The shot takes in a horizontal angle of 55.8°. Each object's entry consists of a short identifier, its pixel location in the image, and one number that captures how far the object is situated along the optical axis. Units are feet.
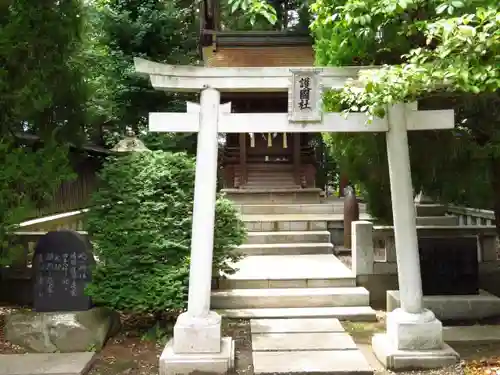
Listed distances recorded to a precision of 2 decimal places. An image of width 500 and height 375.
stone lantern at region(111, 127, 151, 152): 25.63
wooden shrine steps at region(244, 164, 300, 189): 51.50
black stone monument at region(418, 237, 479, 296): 23.99
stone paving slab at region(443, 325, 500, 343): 20.02
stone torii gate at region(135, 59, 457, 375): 17.65
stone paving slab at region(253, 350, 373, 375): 16.49
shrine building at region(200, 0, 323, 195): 47.09
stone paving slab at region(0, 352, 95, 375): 17.31
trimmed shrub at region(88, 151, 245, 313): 20.29
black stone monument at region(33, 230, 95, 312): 20.70
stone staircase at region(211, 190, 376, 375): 17.76
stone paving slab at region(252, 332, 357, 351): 18.81
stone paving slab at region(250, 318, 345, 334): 21.07
